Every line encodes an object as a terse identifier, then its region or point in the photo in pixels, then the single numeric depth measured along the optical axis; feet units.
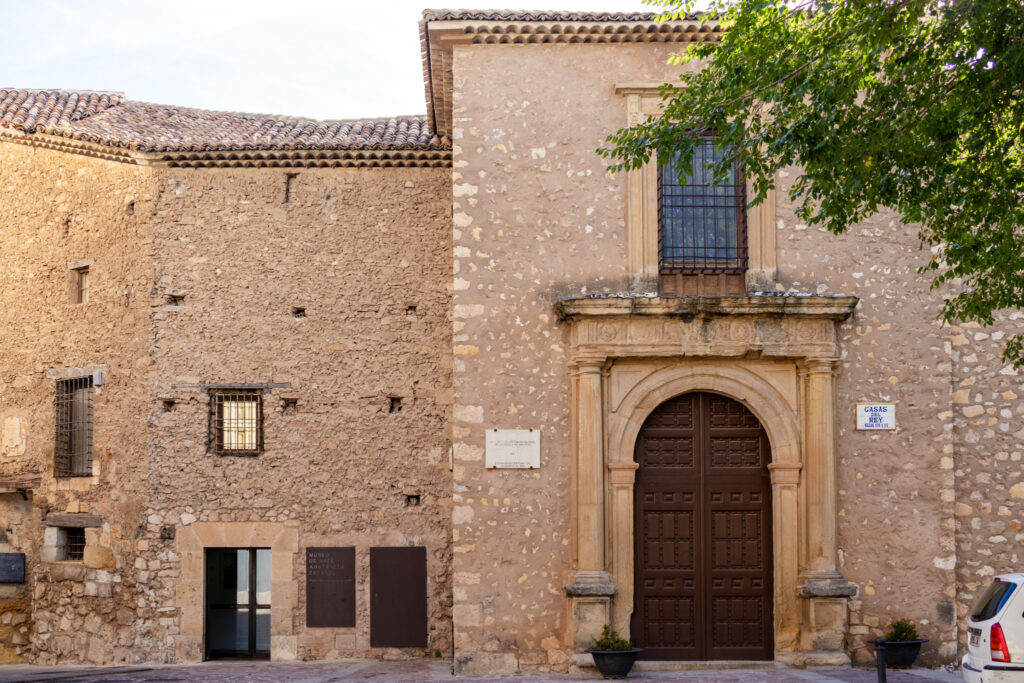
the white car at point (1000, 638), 26.30
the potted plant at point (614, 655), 34.73
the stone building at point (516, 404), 36.81
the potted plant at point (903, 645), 35.55
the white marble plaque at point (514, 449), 37.14
